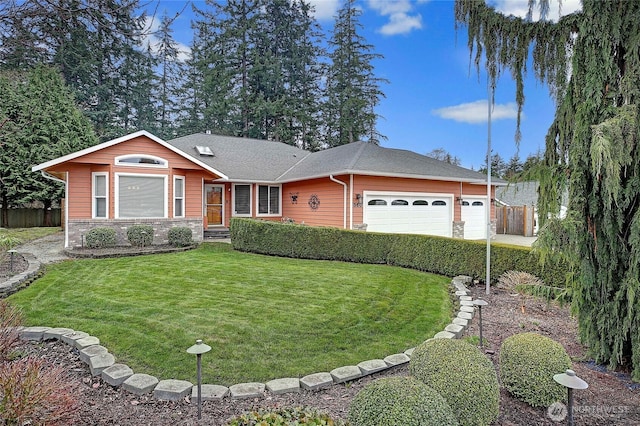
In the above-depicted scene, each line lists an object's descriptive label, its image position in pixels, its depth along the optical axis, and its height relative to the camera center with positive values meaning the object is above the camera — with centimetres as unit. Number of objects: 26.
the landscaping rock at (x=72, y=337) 403 -157
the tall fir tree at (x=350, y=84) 2602 +1005
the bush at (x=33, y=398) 203 -121
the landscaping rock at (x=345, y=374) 322 -160
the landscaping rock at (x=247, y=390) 293 -161
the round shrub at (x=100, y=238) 1032 -94
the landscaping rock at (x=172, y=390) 291 -159
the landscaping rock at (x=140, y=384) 300 -159
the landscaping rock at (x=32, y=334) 416 -158
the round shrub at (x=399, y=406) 194 -117
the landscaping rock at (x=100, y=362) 334 -158
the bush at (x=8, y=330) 340 -135
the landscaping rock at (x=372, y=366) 336 -159
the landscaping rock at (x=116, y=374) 314 -159
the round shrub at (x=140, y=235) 1094 -90
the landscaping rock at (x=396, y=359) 351 -158
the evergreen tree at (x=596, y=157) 317 +54
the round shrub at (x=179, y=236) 1147 -97
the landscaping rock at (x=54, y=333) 417 -158
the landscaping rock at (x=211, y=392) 288 -160
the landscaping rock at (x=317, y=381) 309 -160
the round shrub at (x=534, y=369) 280 -135
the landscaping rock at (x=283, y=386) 302 -160
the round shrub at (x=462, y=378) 234 -123
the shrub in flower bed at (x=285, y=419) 216 -140
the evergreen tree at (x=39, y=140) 1630 +350
